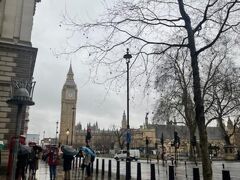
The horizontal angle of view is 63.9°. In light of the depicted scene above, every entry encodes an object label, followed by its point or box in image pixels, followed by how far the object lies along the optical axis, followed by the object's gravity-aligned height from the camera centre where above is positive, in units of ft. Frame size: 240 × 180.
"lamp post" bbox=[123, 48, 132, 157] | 40.36 -0.27
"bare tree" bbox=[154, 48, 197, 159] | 82.62 +9.19
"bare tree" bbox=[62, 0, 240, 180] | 22.87 +12.57
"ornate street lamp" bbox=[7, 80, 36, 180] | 14.14 +2.52
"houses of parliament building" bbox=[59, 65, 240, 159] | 275.21 +0.78
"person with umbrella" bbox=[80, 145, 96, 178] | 35.75 -4.58
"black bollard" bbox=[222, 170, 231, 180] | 17.24 -3.68
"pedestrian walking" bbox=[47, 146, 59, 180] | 34.37 -5.20
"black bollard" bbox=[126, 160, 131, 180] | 32.19 -6.34
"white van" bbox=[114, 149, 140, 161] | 111.31 -13.93
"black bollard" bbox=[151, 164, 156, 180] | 28.11 -5.82
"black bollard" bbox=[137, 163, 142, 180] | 30.16 -6.27
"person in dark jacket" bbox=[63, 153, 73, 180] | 32.85 -5.63
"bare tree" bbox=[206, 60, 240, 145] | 86.02 +15.87
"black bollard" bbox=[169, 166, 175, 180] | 24.35 -5.18
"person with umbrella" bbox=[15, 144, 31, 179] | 27.17 -4.08
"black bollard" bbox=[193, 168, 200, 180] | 20.51 -4.29
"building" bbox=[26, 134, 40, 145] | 116.49 -3.25
